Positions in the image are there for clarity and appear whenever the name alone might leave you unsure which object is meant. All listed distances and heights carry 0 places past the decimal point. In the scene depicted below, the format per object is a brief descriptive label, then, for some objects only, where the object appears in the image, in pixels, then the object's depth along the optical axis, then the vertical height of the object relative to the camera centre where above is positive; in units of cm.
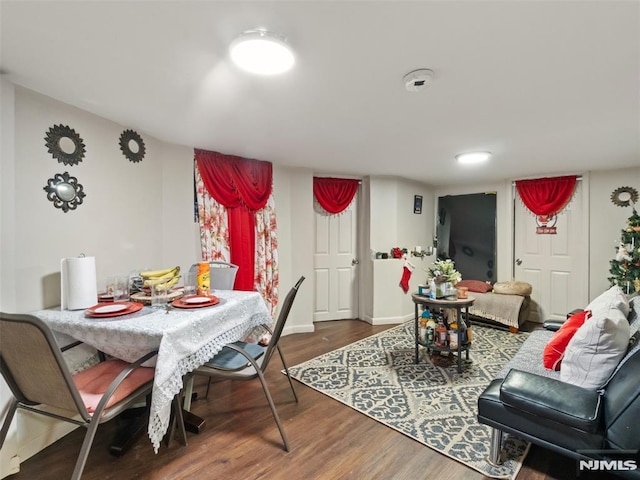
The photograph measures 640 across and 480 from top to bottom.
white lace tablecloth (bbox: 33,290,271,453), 150 -55
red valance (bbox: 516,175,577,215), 422 +62
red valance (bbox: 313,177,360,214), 435 +64
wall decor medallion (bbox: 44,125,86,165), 197 +61
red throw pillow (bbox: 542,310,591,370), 201 -74
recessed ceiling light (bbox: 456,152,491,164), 319 +84
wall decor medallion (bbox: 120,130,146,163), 245 +75
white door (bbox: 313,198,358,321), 446 -45
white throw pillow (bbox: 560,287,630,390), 162 -63
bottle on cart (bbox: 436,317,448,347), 290 -95
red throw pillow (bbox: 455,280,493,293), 445 -75
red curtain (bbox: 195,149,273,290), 315 +47
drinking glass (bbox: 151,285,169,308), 201 -41
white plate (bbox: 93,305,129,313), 176 -43
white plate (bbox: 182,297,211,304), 196 -42
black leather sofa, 134 -88
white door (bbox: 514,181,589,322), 419 -35
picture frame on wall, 495 +53
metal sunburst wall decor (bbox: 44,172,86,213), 197 +30
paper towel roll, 187 -29
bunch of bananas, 212 -31
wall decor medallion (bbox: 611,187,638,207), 387 +51
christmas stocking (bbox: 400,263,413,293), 452 -58
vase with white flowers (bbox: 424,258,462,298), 287 -42
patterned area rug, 189 -129
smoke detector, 160 +85
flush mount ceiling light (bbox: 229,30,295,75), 132 +85
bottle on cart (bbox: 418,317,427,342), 302 -94
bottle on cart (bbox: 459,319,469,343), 289 -93
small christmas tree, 333 -28
